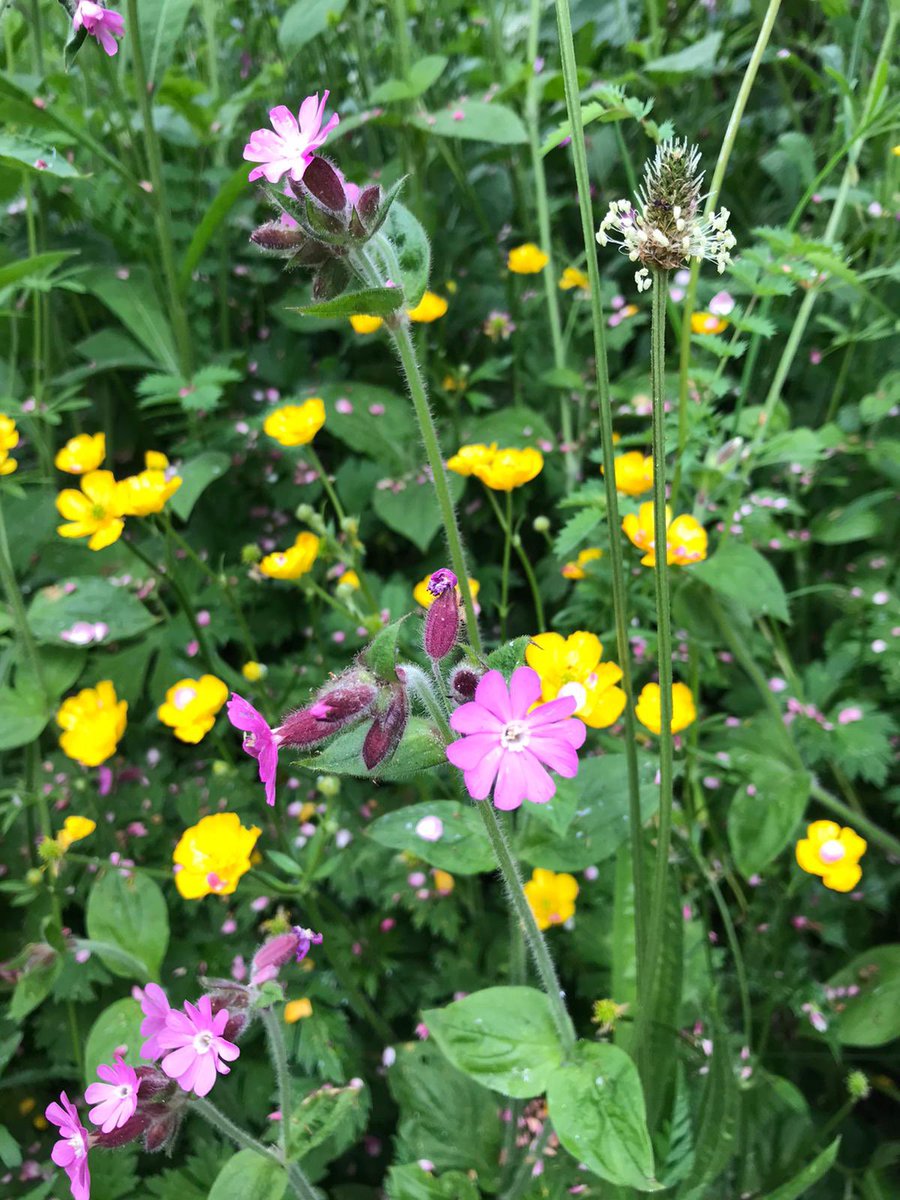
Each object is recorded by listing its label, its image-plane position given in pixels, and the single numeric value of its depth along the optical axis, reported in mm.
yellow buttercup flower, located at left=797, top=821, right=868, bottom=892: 290
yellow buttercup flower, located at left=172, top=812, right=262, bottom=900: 289
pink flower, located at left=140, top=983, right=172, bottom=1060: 226
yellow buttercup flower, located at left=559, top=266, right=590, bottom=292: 429
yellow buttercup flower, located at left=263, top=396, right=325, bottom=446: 347
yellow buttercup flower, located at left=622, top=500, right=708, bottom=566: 292
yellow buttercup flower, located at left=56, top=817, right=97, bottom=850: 311
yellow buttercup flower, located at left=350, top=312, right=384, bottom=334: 354
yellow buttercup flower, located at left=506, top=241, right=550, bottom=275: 411
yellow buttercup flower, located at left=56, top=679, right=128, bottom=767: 331
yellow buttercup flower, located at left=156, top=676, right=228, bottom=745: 319
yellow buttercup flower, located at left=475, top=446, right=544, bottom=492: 318
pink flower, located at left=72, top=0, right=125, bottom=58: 252
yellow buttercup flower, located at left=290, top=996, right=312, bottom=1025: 307
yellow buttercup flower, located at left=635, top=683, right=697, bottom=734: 304
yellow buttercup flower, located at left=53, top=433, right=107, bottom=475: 377
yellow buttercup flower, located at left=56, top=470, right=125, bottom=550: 341
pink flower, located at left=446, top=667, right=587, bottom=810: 194
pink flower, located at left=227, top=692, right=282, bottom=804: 200
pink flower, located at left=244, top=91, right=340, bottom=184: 215
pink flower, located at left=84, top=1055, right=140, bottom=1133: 226
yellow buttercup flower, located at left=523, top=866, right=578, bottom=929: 312
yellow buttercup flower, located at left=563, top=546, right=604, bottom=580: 335
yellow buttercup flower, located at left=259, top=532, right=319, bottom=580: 326
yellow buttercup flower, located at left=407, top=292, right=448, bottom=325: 377
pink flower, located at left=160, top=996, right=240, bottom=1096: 218
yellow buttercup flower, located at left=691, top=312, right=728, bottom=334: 361
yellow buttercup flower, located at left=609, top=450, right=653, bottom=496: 331
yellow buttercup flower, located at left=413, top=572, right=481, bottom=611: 312
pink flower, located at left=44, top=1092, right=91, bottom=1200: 219
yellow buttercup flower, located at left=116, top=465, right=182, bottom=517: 329
